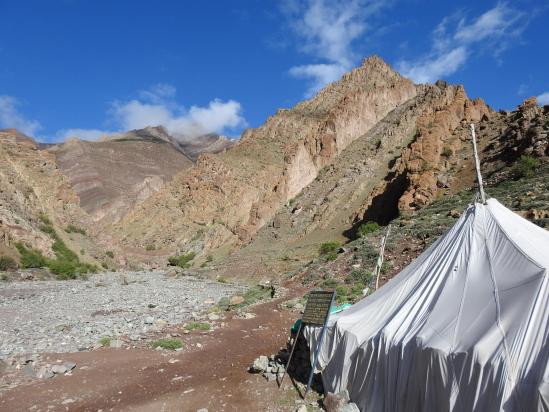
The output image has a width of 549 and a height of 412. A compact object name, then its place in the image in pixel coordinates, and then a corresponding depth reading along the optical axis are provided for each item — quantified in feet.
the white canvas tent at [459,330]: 15.26
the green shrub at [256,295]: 63.41
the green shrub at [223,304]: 58.75
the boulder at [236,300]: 62.18
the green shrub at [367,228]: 109.82
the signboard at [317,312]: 24.58
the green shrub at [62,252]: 124.67
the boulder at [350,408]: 20.50
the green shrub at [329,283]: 62.78
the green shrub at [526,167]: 88.38
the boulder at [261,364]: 28.99
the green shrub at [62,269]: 110.73
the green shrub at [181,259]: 188.81
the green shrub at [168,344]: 36.76
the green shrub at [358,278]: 61.12
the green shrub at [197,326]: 44.45
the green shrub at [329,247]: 110.73
